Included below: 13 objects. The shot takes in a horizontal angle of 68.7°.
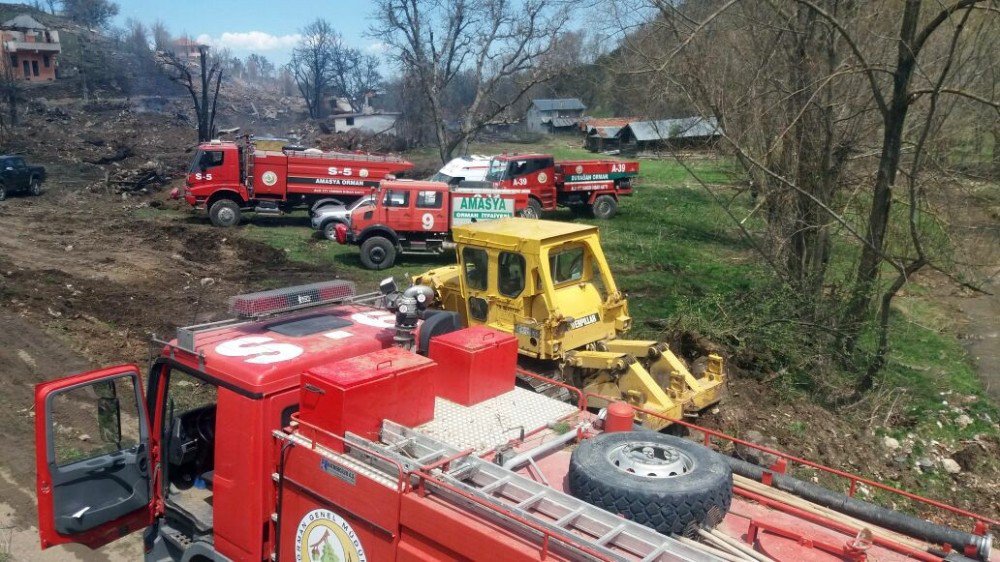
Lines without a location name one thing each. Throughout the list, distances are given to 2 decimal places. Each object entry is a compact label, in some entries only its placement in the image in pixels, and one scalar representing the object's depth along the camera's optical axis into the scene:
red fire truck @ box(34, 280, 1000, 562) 3.45
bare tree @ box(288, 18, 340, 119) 73.06
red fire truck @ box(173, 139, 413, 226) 22.88
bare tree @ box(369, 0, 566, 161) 32.44
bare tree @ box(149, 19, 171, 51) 81.69
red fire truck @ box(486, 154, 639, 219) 25.08
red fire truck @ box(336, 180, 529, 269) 18.45
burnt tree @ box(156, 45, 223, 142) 40.22
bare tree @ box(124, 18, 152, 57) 75.25
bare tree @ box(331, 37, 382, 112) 75.94
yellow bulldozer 8.46
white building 55.69
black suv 25.41
